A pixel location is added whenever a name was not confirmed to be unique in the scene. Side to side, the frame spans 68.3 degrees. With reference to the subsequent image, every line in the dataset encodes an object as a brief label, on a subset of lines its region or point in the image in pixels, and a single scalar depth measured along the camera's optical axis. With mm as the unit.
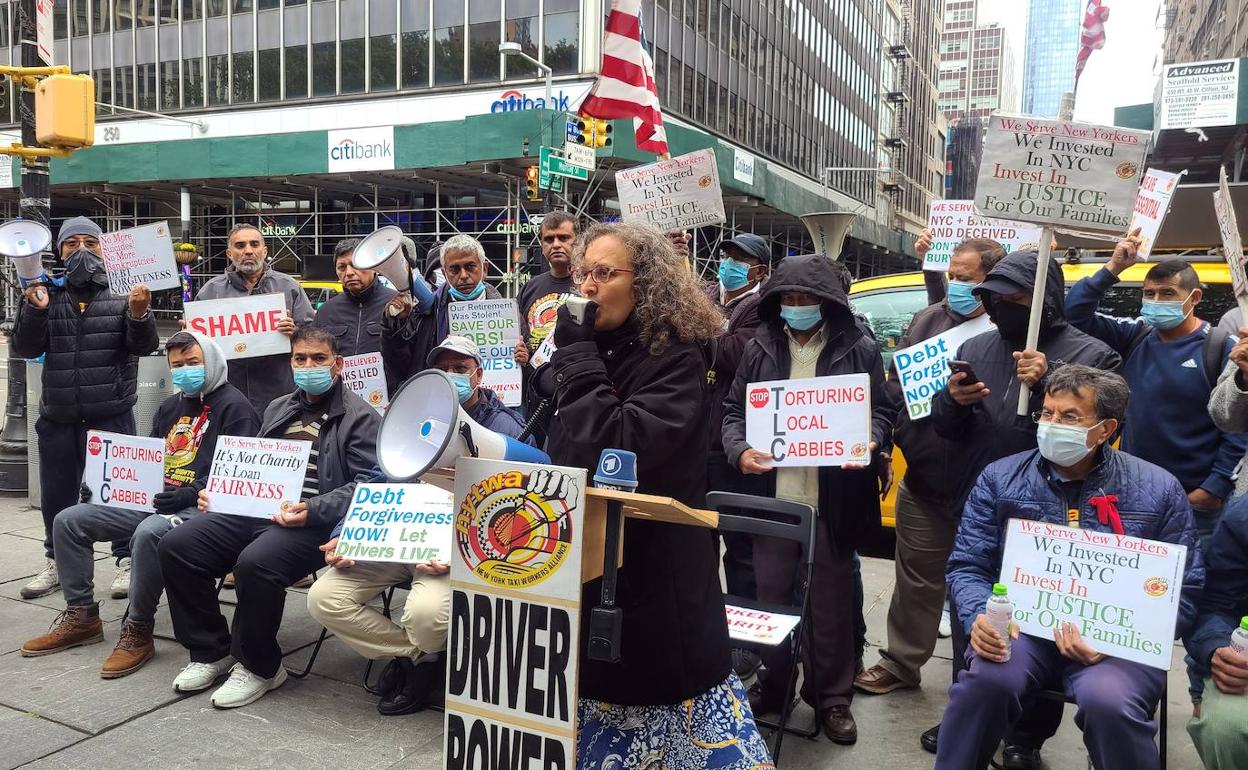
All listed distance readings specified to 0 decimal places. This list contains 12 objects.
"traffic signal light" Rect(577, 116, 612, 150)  15333
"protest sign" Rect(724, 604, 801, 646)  3504
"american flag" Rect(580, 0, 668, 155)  7184
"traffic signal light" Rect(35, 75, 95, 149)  6996
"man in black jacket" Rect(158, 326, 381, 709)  4164
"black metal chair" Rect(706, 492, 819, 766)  3666
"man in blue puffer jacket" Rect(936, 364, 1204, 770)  2814
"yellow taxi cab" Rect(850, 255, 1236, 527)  5223
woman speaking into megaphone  2426
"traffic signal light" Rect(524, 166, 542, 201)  18547
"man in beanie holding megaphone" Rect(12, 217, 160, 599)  5488
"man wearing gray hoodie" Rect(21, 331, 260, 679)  4668
